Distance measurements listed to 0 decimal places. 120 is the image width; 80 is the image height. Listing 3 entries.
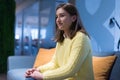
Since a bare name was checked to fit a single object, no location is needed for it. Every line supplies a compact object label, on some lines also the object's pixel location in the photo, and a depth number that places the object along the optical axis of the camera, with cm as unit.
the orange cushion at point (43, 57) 297
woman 143
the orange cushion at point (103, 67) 215
